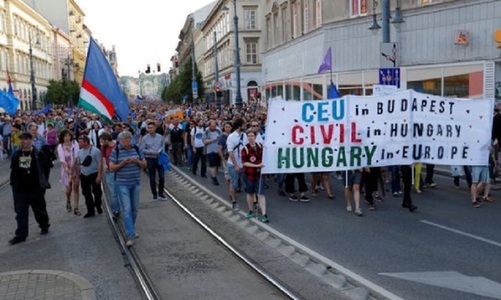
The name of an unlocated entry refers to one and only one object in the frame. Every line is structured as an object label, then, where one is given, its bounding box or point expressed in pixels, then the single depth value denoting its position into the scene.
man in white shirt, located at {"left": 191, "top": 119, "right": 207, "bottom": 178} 16.34
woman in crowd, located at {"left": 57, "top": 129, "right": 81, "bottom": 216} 10.90
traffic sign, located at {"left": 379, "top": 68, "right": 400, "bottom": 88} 17.12
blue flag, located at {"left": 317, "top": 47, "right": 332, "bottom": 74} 21.80
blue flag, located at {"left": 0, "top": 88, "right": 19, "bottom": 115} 26.83
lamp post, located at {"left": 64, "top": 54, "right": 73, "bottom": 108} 64.75
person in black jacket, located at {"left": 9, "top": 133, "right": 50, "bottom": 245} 8.96
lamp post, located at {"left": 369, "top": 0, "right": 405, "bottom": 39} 17.69
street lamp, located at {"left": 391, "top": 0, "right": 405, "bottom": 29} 19.80
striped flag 10.51
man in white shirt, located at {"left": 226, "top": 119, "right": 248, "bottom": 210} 11.09
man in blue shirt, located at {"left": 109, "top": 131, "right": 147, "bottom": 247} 8.54
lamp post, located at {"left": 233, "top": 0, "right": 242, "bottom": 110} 35.88
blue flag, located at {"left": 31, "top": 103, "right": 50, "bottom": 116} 32.94
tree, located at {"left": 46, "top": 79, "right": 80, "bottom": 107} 64.44
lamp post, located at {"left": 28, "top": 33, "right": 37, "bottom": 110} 53.99
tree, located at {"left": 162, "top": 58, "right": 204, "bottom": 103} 68.12
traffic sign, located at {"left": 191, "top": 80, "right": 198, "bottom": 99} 47.12
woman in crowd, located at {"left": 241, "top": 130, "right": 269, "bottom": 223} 9.80
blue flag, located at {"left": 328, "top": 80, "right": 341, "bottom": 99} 14.66
